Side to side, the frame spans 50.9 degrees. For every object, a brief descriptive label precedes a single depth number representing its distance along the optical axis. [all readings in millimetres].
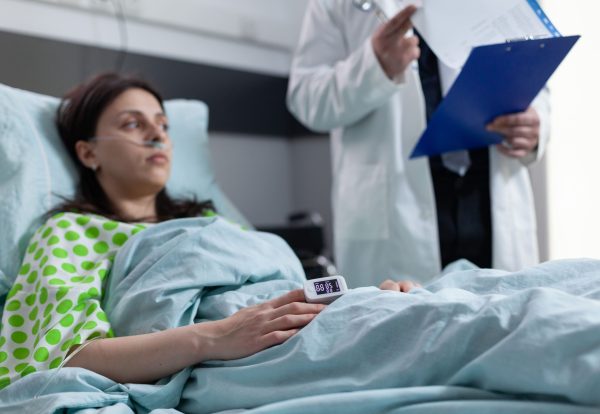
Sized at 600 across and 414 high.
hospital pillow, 1471
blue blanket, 806
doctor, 1782
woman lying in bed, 1092
